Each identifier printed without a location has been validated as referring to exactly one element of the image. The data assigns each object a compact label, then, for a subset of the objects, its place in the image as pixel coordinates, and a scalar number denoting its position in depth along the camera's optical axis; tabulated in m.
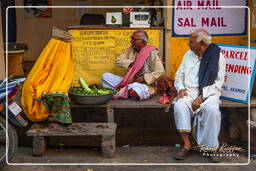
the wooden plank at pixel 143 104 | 5.10
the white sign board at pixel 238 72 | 5.11
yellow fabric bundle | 4.72
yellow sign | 5.96
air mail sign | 5.89
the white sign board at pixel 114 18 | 5.94
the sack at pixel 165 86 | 5.63
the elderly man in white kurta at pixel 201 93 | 4.69
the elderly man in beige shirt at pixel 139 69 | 5.33
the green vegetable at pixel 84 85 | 5.19
